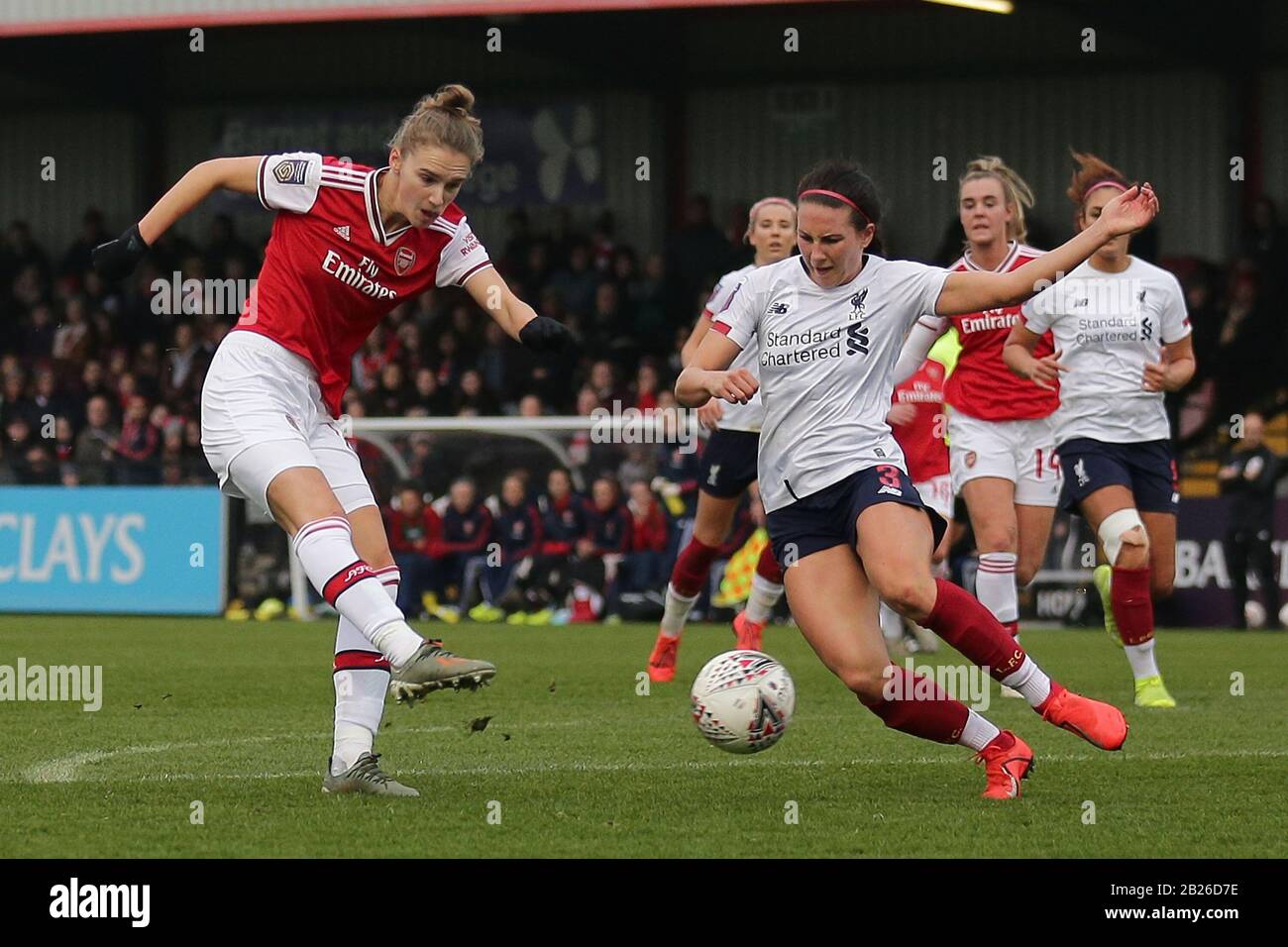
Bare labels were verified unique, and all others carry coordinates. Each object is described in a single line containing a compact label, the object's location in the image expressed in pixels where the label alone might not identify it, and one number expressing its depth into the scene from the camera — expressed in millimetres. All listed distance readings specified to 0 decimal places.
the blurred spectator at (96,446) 18094
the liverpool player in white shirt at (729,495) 10266
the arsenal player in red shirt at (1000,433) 9891
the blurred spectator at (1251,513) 16281
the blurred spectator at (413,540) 17391
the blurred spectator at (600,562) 17141
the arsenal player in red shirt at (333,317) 6184
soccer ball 6395
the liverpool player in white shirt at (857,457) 6340
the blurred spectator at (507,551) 17312
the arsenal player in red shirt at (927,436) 11133
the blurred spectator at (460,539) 17375
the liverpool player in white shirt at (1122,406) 9500
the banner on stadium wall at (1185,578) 16531
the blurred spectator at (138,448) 18078
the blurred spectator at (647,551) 17000
